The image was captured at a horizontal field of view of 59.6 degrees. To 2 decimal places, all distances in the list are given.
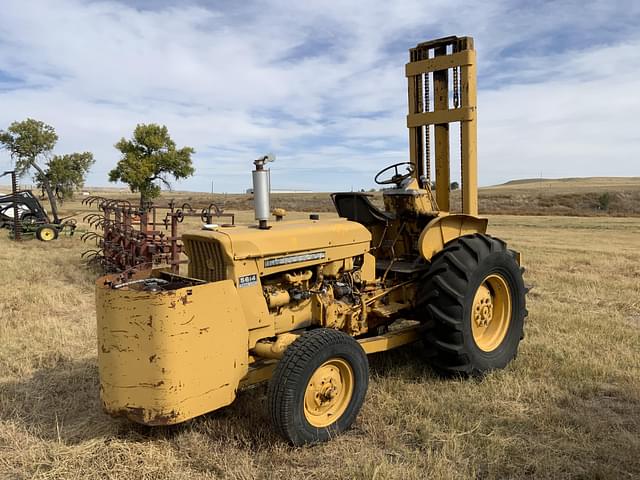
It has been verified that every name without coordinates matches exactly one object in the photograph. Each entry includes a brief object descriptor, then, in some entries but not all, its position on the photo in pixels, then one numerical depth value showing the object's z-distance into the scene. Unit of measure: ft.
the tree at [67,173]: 125.59
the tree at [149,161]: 119.24
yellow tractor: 11.25
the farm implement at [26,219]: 62.09
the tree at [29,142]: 119.44
